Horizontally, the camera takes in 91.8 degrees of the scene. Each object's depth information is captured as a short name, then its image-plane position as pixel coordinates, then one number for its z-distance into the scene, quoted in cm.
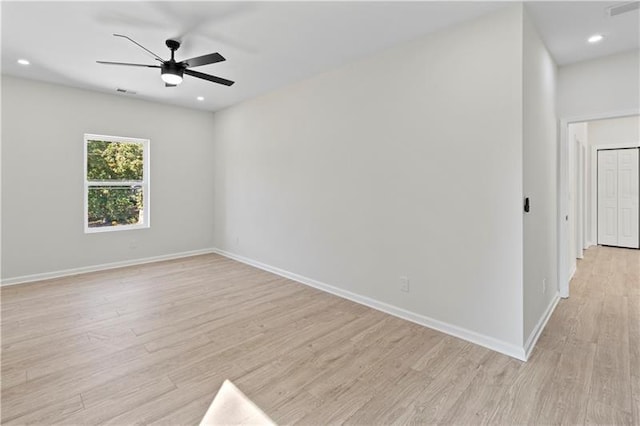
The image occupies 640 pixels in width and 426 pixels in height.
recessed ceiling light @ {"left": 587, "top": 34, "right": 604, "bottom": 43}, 284
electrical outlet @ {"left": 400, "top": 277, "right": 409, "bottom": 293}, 314
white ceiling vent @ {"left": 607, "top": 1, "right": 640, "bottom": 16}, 235
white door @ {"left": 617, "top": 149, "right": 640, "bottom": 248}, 624
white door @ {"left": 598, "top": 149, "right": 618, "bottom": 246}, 647
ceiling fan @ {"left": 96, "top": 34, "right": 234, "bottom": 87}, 277
